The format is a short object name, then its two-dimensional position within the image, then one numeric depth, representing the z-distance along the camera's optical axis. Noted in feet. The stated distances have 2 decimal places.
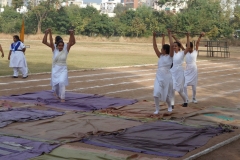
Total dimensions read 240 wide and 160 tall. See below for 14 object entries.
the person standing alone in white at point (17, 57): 59.00
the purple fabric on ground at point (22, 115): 30.63
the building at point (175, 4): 288.80
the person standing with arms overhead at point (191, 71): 42.11
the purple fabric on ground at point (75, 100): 37.70
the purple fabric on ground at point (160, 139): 24.11
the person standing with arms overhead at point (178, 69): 38.45
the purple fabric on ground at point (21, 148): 21.76
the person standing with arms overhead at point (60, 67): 40.09
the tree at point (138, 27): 238.68
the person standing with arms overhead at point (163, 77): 34.60
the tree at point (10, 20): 246.47
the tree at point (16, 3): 282.15
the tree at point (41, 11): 245.65
